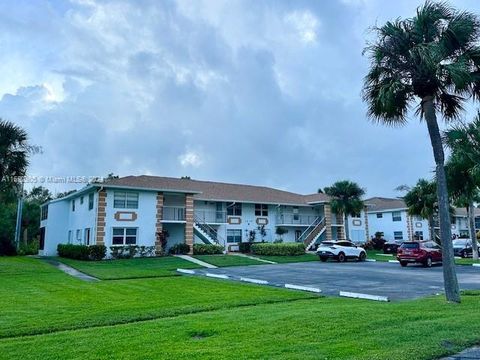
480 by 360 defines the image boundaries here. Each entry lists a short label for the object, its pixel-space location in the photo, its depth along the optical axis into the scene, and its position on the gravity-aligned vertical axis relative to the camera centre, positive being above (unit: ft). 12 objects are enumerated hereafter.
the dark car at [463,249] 123.65 -1.98
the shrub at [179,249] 108.58 -1.17
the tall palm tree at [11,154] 72.49 +15.96
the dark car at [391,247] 140.60 -1.41
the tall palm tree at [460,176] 64.46 +11.04
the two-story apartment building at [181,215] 103.65 +8.52
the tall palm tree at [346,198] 138.82 +14.91
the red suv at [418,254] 88.79 -2.39
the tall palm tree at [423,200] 115.55 +11.81
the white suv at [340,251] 105.50 -1.99
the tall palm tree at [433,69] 37.14 +15.78
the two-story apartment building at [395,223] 172.35 +8.35
